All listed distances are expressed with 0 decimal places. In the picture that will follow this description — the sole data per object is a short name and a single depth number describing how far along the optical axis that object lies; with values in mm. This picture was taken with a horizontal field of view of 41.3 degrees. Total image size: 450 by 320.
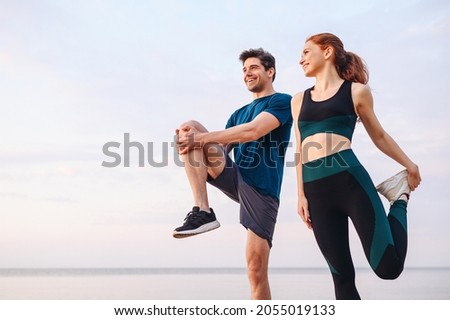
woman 2953
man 3438
